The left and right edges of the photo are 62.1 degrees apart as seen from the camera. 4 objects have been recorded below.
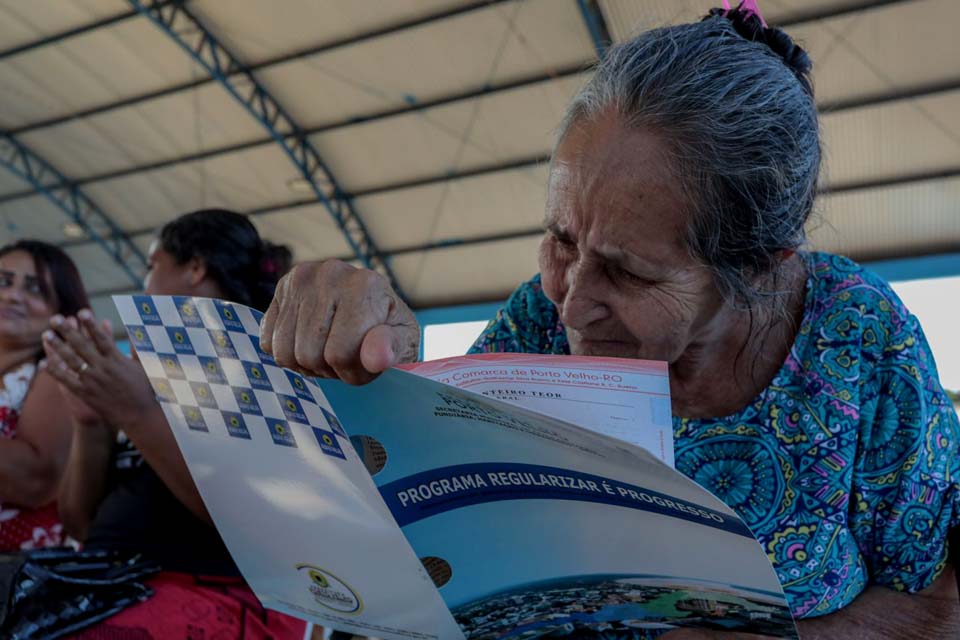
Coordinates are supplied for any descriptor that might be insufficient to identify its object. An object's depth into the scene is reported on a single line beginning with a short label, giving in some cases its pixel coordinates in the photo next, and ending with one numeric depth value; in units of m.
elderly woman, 0.89
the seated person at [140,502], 1.32
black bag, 1.11
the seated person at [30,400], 1.77
